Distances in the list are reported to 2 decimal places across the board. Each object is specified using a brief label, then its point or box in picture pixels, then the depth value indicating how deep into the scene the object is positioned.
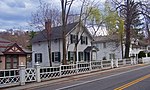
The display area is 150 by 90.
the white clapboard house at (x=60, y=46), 23.50
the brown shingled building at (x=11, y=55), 15.16
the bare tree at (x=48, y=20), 19.83
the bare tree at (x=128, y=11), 27.12
